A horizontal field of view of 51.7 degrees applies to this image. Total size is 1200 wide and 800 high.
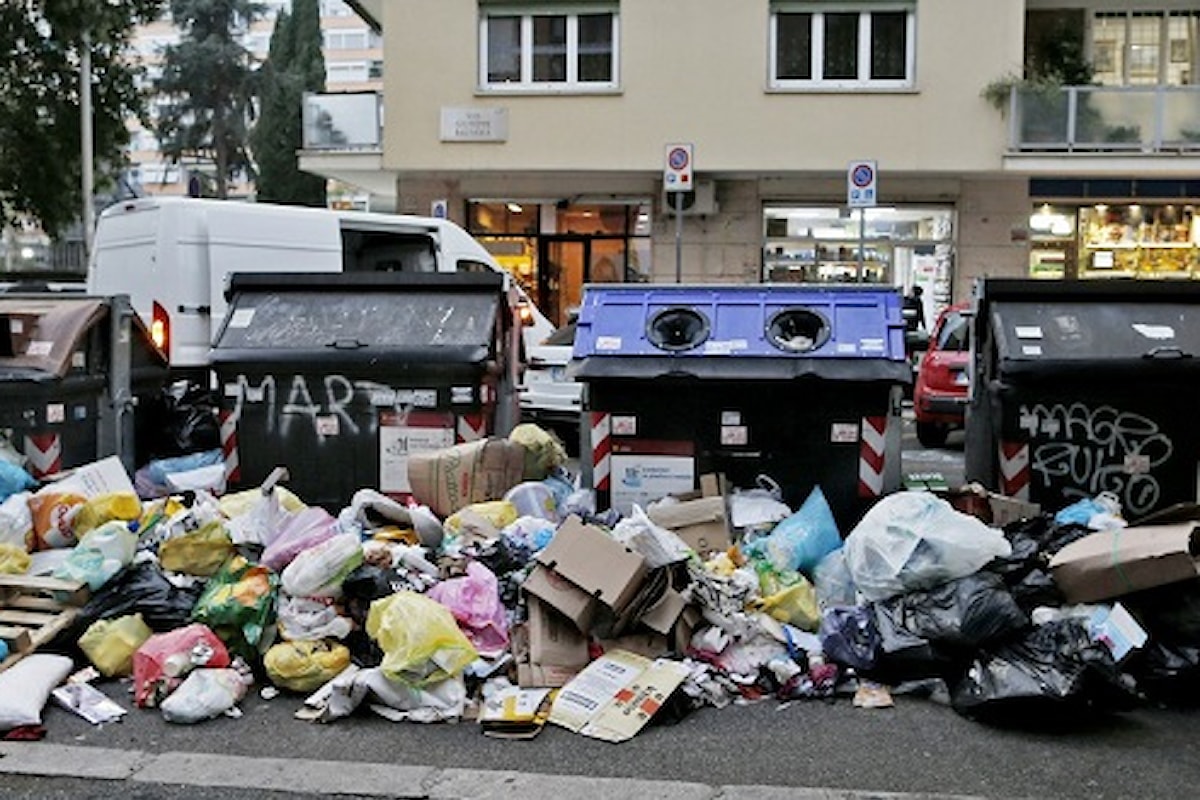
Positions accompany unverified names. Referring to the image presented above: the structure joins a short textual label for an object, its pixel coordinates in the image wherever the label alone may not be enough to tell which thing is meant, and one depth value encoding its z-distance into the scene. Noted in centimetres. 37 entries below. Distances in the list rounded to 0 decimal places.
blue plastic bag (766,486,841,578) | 557
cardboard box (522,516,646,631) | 478
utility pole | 1841
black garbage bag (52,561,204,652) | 512
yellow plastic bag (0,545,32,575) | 548
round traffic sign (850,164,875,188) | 1432
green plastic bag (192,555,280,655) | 495
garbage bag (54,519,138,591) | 526
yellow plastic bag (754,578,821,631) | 514
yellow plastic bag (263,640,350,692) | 475
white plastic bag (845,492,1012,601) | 483
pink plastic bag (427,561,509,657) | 493
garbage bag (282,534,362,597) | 501
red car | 1107
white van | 1075
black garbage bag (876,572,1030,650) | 456
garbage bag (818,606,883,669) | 479
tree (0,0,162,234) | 1927
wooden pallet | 493
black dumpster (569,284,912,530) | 634
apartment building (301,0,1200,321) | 1823
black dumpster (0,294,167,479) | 702
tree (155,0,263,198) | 4350
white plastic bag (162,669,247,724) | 450
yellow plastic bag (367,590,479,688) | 453
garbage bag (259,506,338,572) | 535
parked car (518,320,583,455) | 1053
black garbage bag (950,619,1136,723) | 433
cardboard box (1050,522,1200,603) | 462
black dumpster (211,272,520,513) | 704
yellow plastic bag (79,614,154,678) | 492
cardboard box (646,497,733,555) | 577
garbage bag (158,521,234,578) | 547
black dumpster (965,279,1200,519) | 623
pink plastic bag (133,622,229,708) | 465
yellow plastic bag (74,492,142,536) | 587
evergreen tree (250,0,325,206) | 4006
